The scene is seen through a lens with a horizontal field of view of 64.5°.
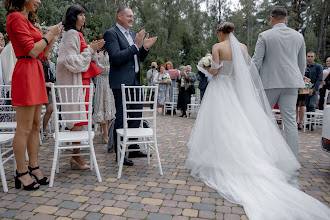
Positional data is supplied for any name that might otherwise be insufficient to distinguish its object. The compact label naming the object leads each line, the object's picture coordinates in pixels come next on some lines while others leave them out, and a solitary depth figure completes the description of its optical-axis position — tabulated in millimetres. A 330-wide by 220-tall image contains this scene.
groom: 3655
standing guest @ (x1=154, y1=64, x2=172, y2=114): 10719
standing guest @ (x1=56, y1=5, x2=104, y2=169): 3408
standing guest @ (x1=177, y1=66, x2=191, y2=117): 10448
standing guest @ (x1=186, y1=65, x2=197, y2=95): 10555
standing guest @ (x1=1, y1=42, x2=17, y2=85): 4854
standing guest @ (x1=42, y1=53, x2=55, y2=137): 5583
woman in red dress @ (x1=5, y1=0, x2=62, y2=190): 2729
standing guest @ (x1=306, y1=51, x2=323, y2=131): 7266
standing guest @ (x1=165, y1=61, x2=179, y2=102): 11188
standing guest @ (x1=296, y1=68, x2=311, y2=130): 7355
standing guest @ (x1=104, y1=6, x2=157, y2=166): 3672
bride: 2694
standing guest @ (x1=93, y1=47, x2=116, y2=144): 5223
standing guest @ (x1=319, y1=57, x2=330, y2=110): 7853
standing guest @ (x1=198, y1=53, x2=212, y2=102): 9120
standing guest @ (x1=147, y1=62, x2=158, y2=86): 11639
